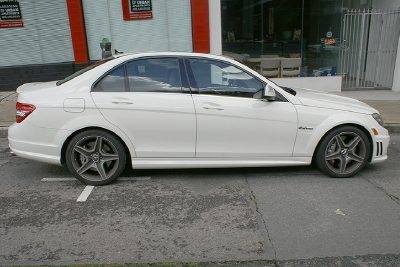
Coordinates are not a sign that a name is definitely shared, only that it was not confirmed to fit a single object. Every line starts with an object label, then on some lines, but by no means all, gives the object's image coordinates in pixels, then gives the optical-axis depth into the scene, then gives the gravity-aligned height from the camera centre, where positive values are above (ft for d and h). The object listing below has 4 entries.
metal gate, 32.96 -1.84
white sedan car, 13.88 -3.28
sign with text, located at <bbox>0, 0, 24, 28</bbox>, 31.96 +2.66
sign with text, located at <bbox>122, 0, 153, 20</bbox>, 32.58 +2.70
